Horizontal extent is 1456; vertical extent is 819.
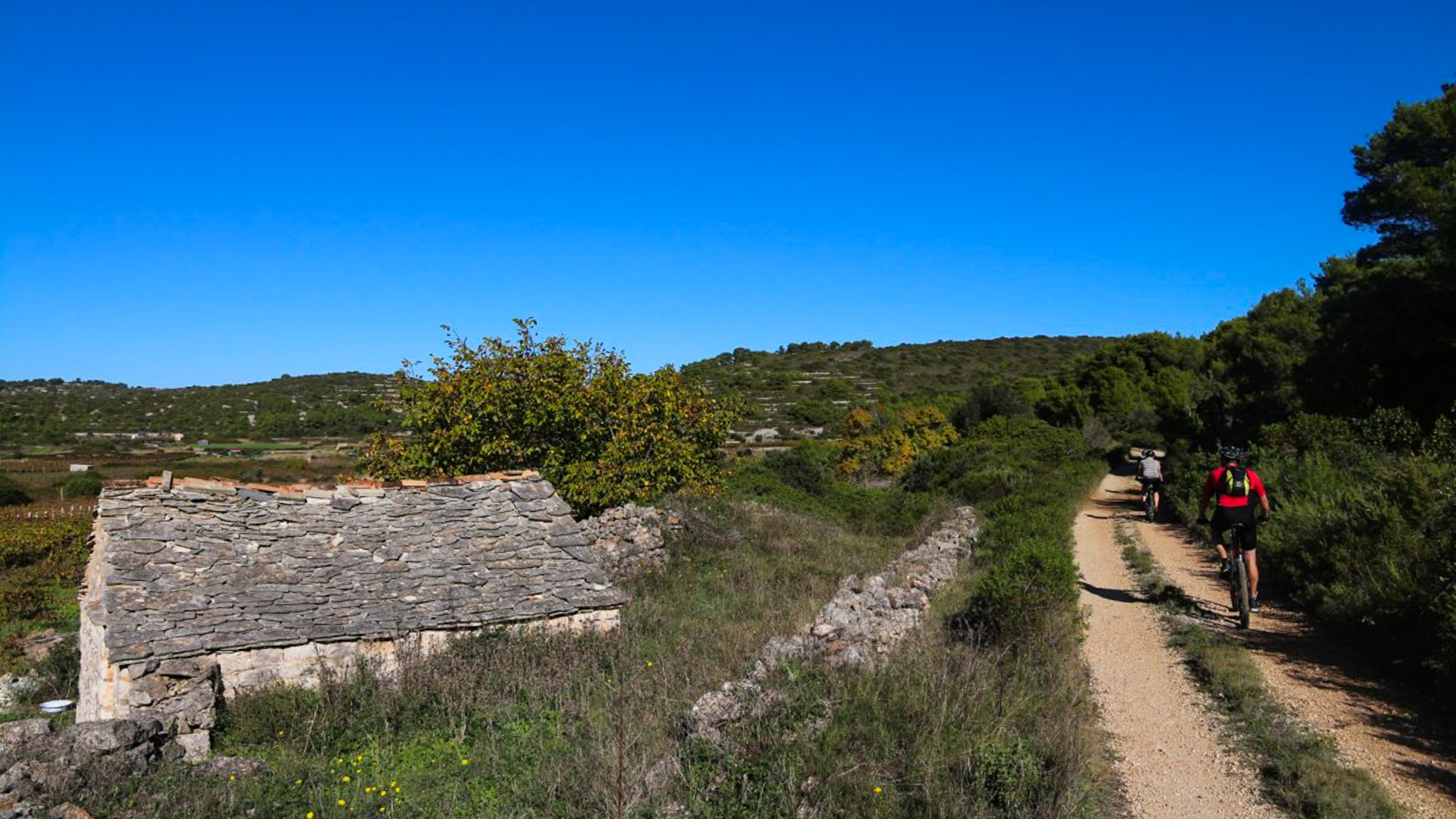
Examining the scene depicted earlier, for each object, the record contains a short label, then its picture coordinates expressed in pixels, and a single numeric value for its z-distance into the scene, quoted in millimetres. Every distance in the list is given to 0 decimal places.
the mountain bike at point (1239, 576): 8750
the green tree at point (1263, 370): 26484
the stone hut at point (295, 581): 8539
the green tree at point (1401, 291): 17766
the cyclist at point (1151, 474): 19031
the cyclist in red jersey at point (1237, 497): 8945
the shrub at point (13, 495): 36844
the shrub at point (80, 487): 40062
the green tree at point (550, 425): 18109
